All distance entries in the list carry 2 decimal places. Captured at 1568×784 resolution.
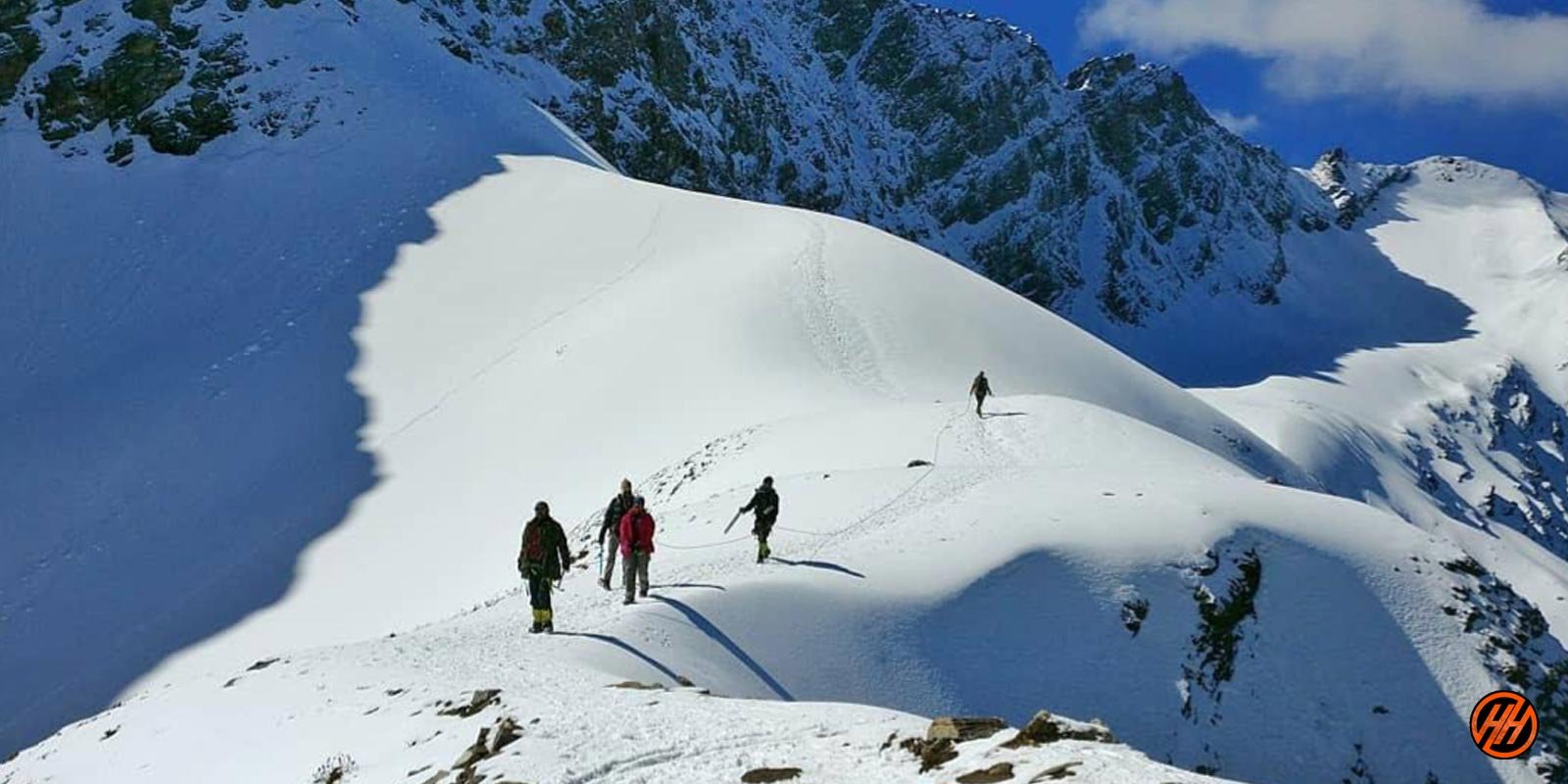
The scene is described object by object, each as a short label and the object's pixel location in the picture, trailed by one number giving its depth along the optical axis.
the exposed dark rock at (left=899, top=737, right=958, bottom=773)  10.48
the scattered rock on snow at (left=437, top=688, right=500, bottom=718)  12.96
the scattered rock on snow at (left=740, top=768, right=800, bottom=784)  10.50
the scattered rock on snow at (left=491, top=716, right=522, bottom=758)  11.48
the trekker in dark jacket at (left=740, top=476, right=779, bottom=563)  19.62
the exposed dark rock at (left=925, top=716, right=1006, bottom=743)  11.01
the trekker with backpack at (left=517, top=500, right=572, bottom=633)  16.84
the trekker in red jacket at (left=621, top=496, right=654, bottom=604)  17.70
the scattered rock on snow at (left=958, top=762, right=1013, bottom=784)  9.80
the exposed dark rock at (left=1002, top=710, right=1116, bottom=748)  10.75
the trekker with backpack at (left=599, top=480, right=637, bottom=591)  18.58
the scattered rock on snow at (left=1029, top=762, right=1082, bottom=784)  9.55
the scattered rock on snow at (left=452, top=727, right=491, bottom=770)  11.33
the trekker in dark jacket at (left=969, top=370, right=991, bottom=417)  30.33
